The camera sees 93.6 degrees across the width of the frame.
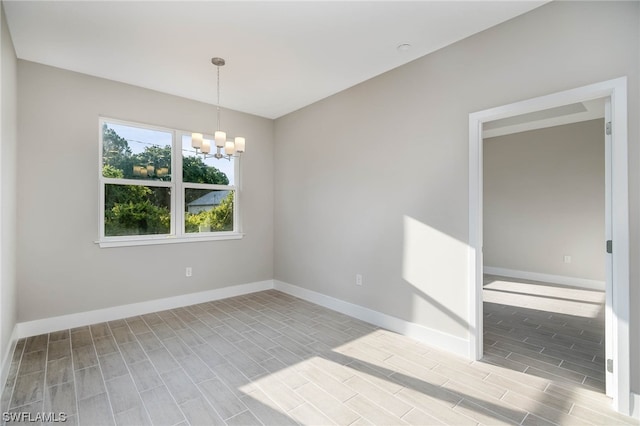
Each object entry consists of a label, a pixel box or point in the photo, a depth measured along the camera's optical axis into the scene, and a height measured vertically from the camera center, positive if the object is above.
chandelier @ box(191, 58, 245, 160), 3.05 +0.75
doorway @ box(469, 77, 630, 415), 2.03 -0.14
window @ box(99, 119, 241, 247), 3.82 +0.36
